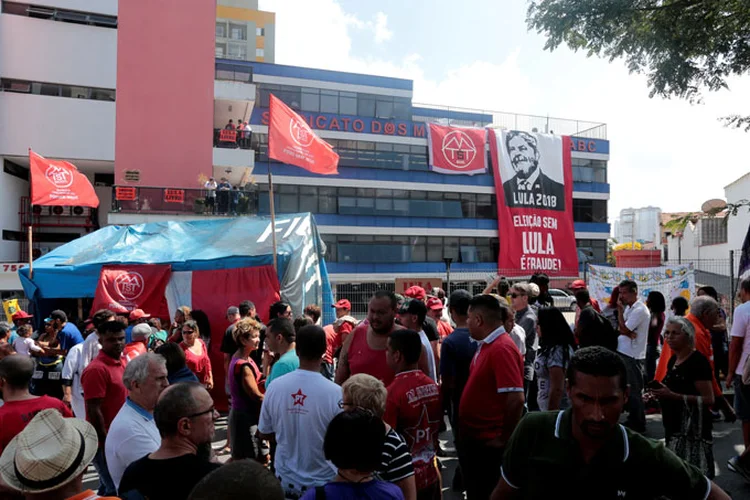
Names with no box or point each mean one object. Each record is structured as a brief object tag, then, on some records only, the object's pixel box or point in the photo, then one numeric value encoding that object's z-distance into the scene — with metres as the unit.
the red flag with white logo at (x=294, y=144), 10.62
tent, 10.53
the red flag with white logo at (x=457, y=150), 36.19
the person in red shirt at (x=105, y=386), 4.26
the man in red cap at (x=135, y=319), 8.11
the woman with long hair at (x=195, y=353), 6.53
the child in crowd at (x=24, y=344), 7.71
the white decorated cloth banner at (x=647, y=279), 11.21
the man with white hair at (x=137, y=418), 3.00
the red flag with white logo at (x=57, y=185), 11.59
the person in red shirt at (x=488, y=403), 3.63
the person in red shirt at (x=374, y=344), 4.27
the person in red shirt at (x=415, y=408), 3.32
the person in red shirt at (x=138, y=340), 5.46
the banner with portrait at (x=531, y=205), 36.59
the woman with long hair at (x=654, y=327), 7.65
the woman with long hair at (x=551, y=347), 5.06
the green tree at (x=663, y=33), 8.30
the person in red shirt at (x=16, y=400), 3.50
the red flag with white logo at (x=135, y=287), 10.30
